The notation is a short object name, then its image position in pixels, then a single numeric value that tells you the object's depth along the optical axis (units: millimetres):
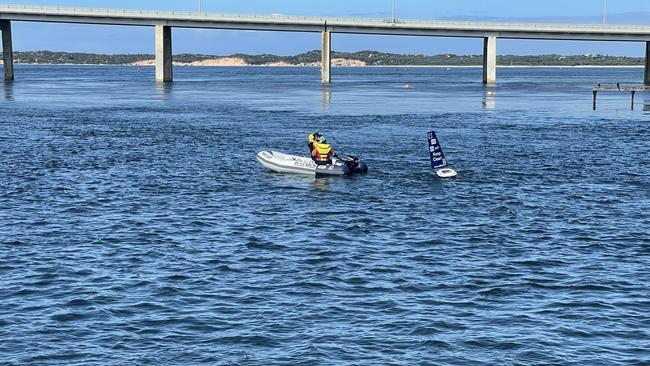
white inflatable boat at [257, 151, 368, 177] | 49156
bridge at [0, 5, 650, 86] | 159625
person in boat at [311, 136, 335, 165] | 49188
